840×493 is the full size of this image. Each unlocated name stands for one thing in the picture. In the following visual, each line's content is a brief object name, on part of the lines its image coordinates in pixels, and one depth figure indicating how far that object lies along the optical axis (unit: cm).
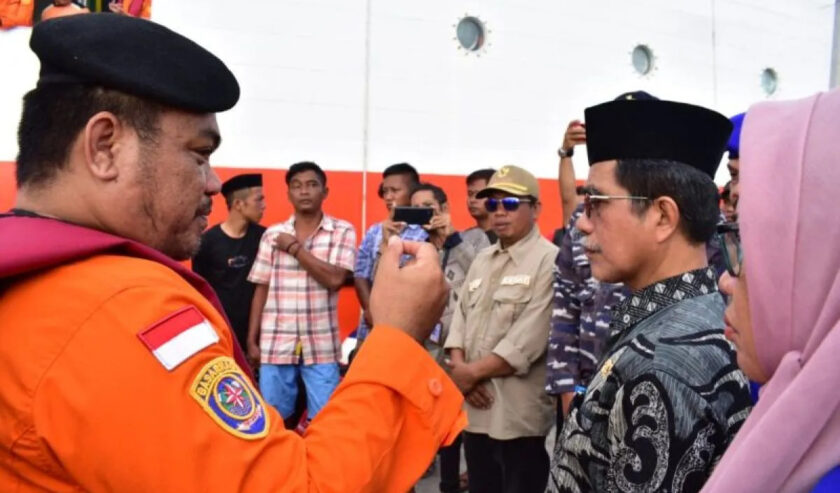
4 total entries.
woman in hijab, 102
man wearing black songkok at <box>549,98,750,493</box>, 147
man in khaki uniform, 350
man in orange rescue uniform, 99
